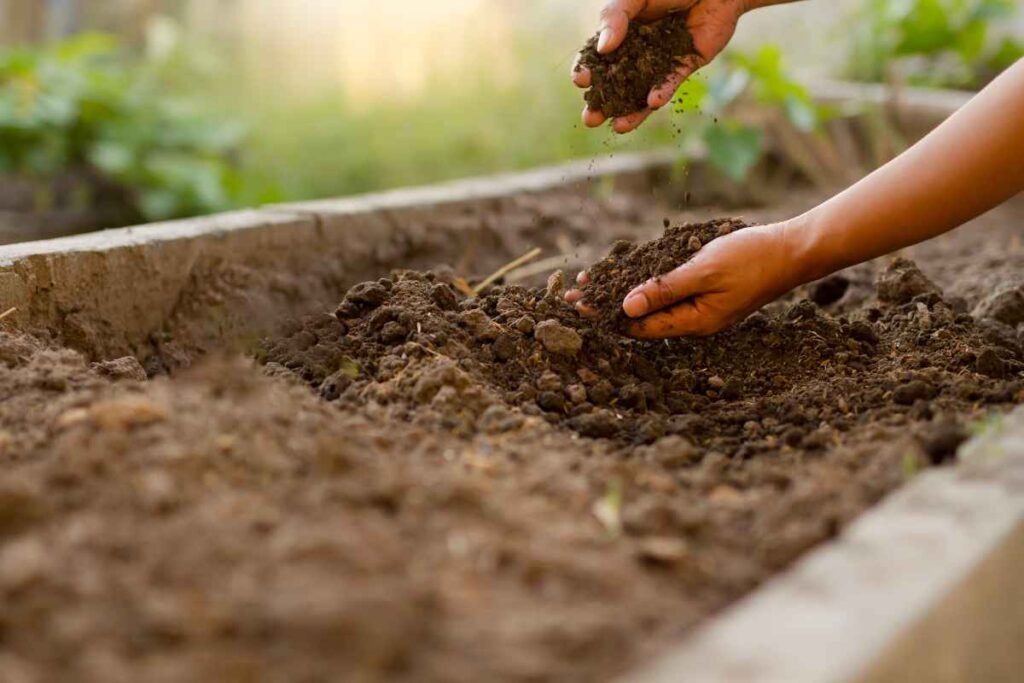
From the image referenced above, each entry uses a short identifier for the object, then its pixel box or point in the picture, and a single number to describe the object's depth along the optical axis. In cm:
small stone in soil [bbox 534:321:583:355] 210
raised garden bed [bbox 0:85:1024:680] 105
